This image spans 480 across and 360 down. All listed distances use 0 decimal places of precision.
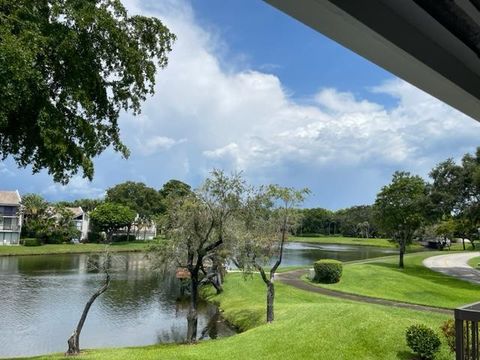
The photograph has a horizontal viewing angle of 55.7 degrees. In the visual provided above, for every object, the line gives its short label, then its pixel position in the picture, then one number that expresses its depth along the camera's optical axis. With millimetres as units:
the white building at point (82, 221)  84181
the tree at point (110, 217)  79000
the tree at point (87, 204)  95688
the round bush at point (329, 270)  30062
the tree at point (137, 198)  88125
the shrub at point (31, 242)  67562
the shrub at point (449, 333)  11410
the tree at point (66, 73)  6336
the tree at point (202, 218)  19250
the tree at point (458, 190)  34938
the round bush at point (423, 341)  11625
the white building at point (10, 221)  69188
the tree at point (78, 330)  17041
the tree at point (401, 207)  40469
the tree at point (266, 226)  20719
